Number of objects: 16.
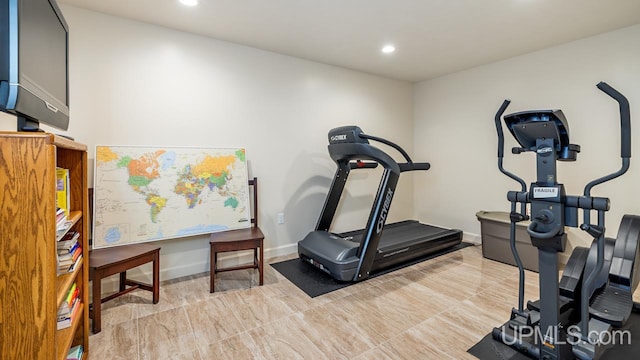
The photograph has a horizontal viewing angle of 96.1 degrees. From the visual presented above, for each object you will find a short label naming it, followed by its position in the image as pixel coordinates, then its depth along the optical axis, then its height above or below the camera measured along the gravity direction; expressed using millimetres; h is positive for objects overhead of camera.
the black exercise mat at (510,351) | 1704 -1063
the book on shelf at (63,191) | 1499 -52
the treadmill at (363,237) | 2783 -666
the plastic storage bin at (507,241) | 3131 -708
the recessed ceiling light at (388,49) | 3273 +1522
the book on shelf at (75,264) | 1543 -463
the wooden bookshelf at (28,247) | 1068 -249
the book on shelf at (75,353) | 1570 -963
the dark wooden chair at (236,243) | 2559 -569
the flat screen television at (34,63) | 1056 +520
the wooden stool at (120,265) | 1987 -628
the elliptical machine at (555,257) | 1552 -442
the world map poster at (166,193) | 2498 -118
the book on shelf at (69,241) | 1518 -326
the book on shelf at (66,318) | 1445 -703
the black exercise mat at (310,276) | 2672 -982
